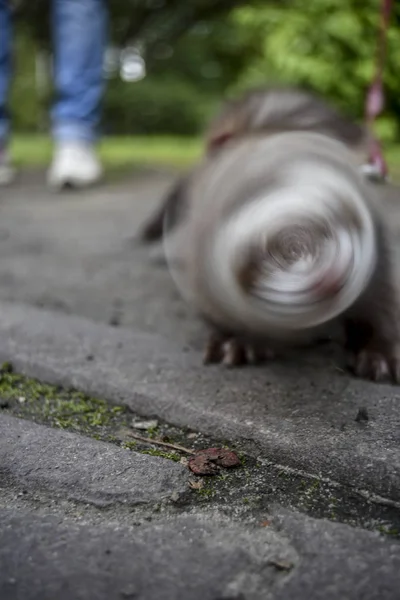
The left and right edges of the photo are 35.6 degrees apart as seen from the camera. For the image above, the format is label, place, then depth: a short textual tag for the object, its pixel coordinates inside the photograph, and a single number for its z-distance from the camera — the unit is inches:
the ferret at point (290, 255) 9.0
